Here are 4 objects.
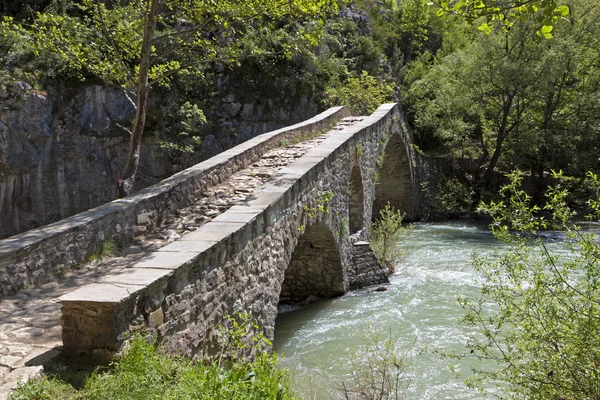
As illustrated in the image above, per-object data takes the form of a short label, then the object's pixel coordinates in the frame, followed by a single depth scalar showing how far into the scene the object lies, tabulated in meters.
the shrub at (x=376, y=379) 4.91
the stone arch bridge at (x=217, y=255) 3.22
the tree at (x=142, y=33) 7.86
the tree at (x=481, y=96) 16.73
